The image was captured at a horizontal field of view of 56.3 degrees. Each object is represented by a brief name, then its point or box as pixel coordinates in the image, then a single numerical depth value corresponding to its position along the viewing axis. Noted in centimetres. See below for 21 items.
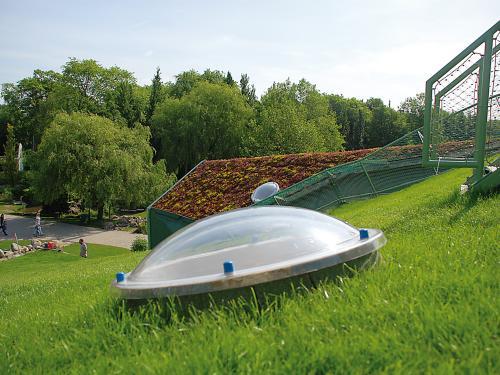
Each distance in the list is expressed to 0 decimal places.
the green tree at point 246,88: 6234
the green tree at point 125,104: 5744
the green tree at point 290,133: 4041
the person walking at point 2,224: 3070
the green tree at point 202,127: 4866
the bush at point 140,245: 2205
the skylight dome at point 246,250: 312
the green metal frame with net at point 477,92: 674
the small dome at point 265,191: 1509
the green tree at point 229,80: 6052
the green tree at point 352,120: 7581
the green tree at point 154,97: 5938
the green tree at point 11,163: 5938
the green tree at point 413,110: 7378
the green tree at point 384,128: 7652
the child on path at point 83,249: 2172
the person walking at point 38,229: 3056
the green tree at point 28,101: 6688
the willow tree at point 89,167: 3472
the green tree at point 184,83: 6294
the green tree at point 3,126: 7536
